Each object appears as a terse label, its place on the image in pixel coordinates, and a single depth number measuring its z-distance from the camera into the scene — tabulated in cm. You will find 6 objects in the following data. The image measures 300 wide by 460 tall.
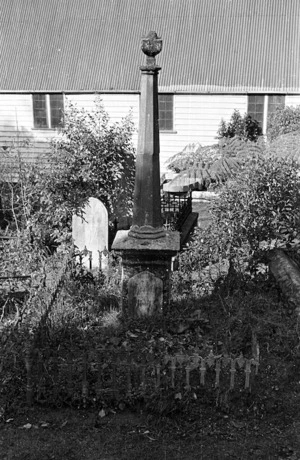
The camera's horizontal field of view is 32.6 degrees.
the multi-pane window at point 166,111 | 1733
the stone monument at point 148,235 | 706
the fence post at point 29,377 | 553
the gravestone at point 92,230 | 983
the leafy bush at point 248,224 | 908
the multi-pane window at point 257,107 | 1698
